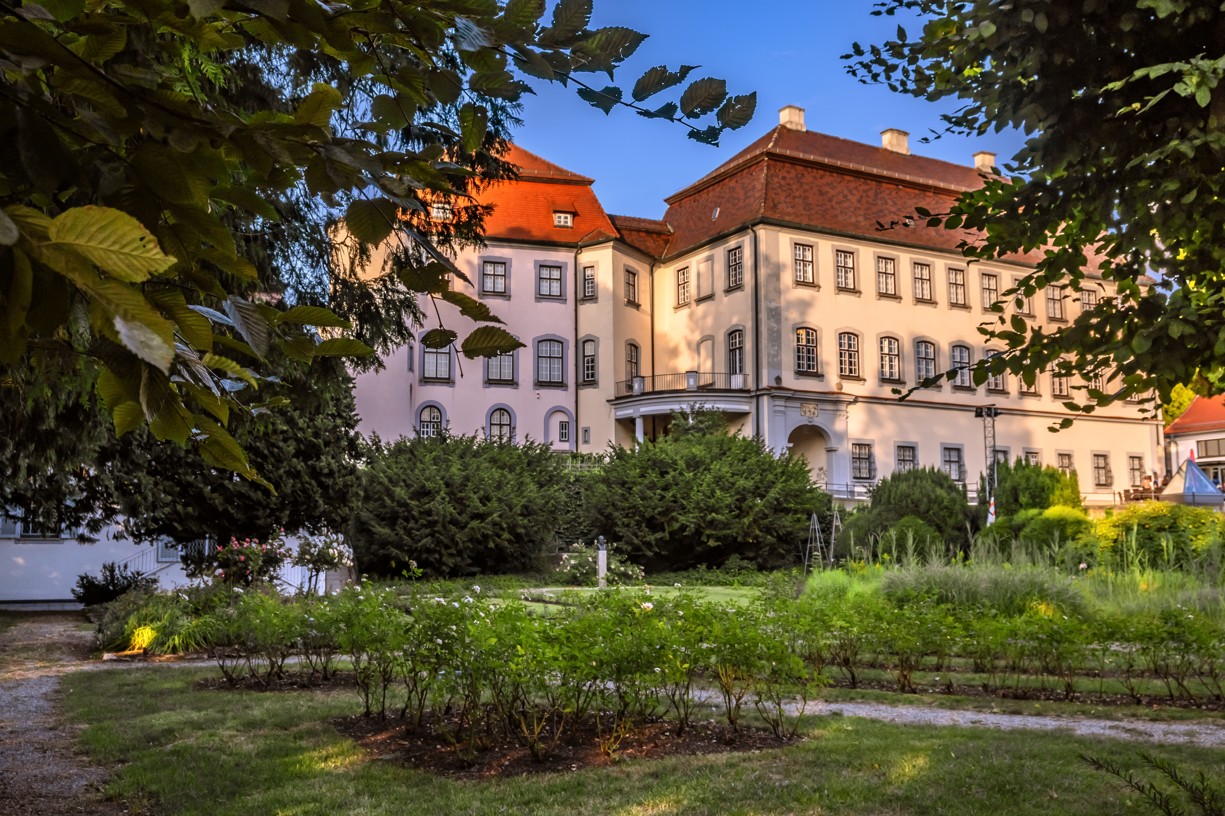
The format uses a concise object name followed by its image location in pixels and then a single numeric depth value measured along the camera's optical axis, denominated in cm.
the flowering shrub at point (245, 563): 1492
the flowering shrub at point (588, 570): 2139
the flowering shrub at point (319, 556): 1645
